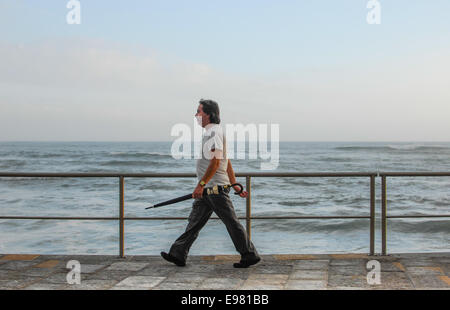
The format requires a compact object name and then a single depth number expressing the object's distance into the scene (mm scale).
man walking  4805
